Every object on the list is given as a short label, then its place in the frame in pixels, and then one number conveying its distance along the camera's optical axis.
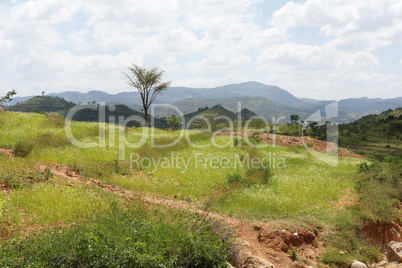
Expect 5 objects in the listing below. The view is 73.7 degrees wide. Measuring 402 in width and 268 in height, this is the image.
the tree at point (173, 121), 63.97
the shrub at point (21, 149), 15.49
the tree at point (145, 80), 43.00
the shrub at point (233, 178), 15.66
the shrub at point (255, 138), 34.83
